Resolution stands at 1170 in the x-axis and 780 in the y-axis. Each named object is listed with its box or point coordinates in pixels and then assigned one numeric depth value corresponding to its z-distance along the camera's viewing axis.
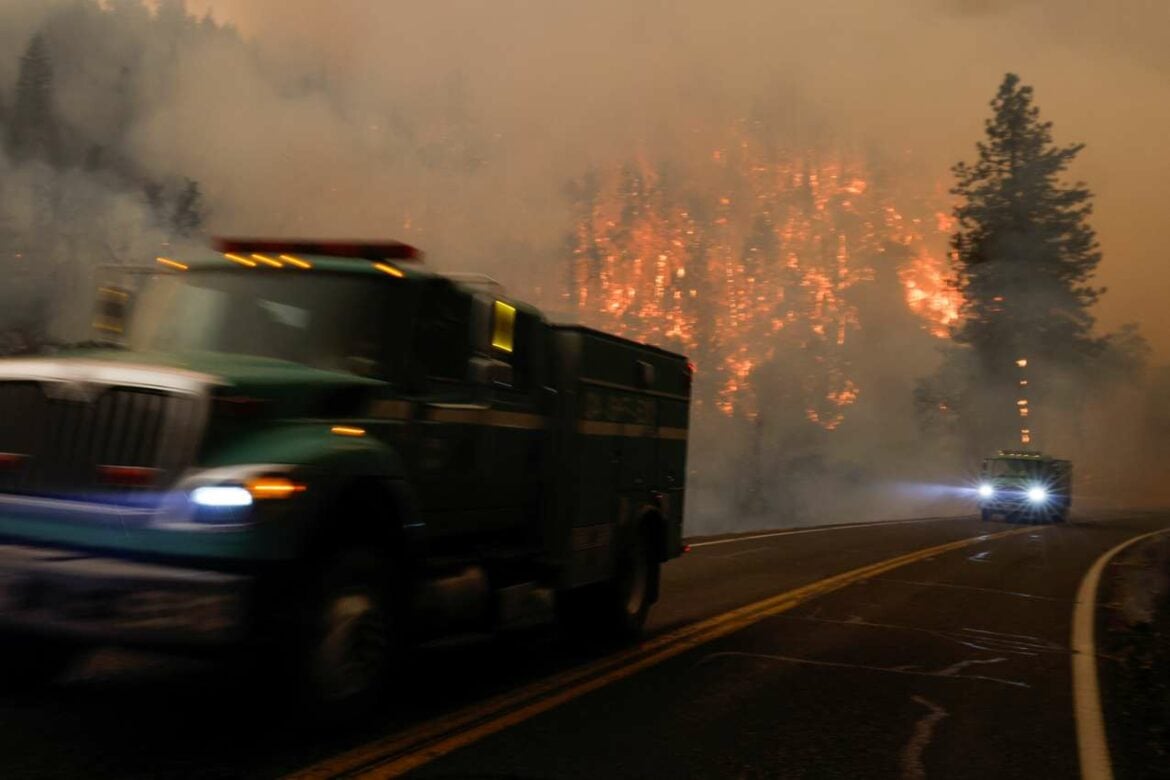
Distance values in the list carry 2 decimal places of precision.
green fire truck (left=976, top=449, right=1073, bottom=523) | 36.56
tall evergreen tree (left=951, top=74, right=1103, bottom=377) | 63.47
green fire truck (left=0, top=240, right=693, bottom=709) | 4.82
